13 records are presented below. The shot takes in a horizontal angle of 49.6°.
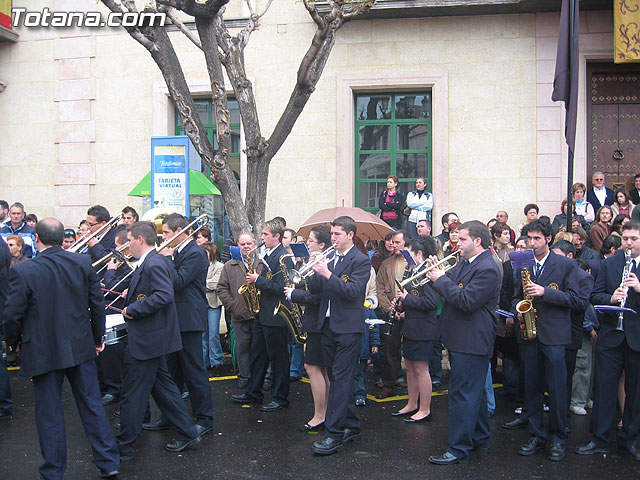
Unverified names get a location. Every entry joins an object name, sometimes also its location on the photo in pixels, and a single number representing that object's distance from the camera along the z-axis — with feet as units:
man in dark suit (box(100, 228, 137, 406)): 23.74
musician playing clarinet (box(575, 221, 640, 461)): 19.07
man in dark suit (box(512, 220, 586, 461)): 18.98
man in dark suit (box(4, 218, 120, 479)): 16.70
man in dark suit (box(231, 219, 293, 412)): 23.80
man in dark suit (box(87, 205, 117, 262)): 26.40
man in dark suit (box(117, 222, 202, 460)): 18.51
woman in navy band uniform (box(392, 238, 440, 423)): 22.39
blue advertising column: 33.55
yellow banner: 37.09
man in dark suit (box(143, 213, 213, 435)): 21.01
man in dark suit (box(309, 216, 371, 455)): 19.49
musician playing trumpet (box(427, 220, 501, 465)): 18.29
